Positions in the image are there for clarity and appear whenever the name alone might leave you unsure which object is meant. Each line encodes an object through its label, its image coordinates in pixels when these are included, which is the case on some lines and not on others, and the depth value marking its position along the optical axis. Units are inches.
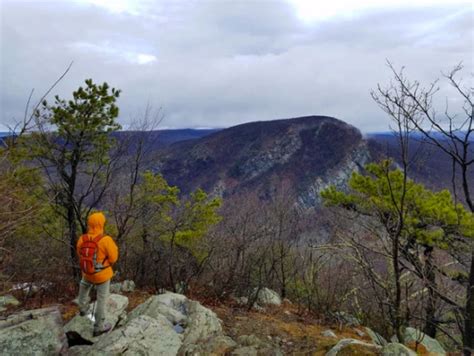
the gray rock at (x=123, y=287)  348.8
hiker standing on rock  211.5
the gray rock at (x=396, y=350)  197.0
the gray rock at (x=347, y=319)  390.3
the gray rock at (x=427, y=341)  319.0
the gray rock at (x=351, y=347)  205.6
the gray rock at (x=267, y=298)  433.3
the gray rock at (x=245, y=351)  211.9
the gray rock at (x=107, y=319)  214.8
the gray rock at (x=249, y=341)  231.1
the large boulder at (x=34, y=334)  184.5
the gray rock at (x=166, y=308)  245.9
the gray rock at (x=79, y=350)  190.7
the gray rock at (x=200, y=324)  229.5
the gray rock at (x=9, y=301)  289.1
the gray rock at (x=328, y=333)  288.6
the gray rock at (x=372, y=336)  307.1
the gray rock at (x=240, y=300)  376.8
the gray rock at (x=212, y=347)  208.3
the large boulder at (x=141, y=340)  188.1
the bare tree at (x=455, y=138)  193.2
